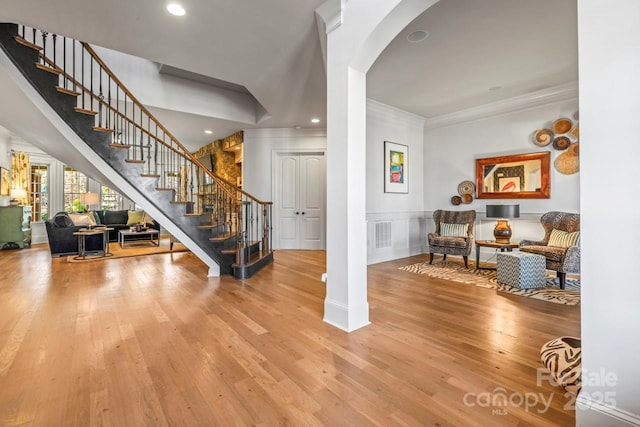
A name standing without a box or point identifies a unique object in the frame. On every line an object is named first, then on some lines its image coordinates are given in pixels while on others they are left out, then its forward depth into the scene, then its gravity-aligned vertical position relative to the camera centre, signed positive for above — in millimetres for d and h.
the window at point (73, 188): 8352 +793
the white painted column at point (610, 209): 1069 +17
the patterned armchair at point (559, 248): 3576 -465
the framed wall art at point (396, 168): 5336 +889
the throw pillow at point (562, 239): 3904 -356
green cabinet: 6273 -268
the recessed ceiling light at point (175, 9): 2547 +1873
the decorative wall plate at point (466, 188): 5434 +502
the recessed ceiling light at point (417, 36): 2945 +1884
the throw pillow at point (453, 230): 5020 -291
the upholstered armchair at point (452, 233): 4617 -359
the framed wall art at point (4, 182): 6528 +770
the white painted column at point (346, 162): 2331 +446
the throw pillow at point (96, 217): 8034 -82
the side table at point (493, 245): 4246 -485
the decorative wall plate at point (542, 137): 4551 +1236
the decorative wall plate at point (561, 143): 4382 +1101
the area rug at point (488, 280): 3252 -922
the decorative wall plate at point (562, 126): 4363 +1366
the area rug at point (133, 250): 5535 -822
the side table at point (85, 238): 5481 -485
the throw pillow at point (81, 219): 6527 -113
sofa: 5559 -406
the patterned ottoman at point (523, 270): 3479 -710
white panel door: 6773 +380
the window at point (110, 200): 9148 +466
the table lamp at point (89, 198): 6805 +388
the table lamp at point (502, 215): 4242 -24
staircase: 3500 +716
